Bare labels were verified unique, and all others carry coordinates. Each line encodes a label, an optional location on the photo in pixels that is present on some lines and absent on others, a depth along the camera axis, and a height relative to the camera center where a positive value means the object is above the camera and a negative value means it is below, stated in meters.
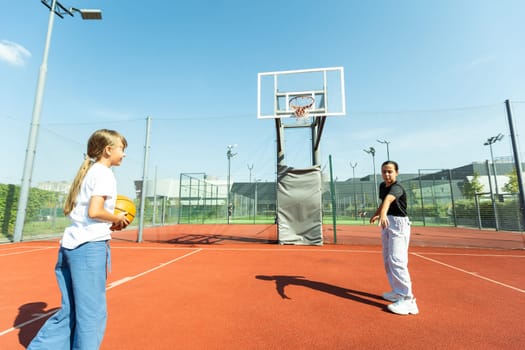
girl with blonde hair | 1.54 -0.38
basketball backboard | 8.94 +4.68
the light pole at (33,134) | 9.07 +2.95
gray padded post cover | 8.88 +0.07
